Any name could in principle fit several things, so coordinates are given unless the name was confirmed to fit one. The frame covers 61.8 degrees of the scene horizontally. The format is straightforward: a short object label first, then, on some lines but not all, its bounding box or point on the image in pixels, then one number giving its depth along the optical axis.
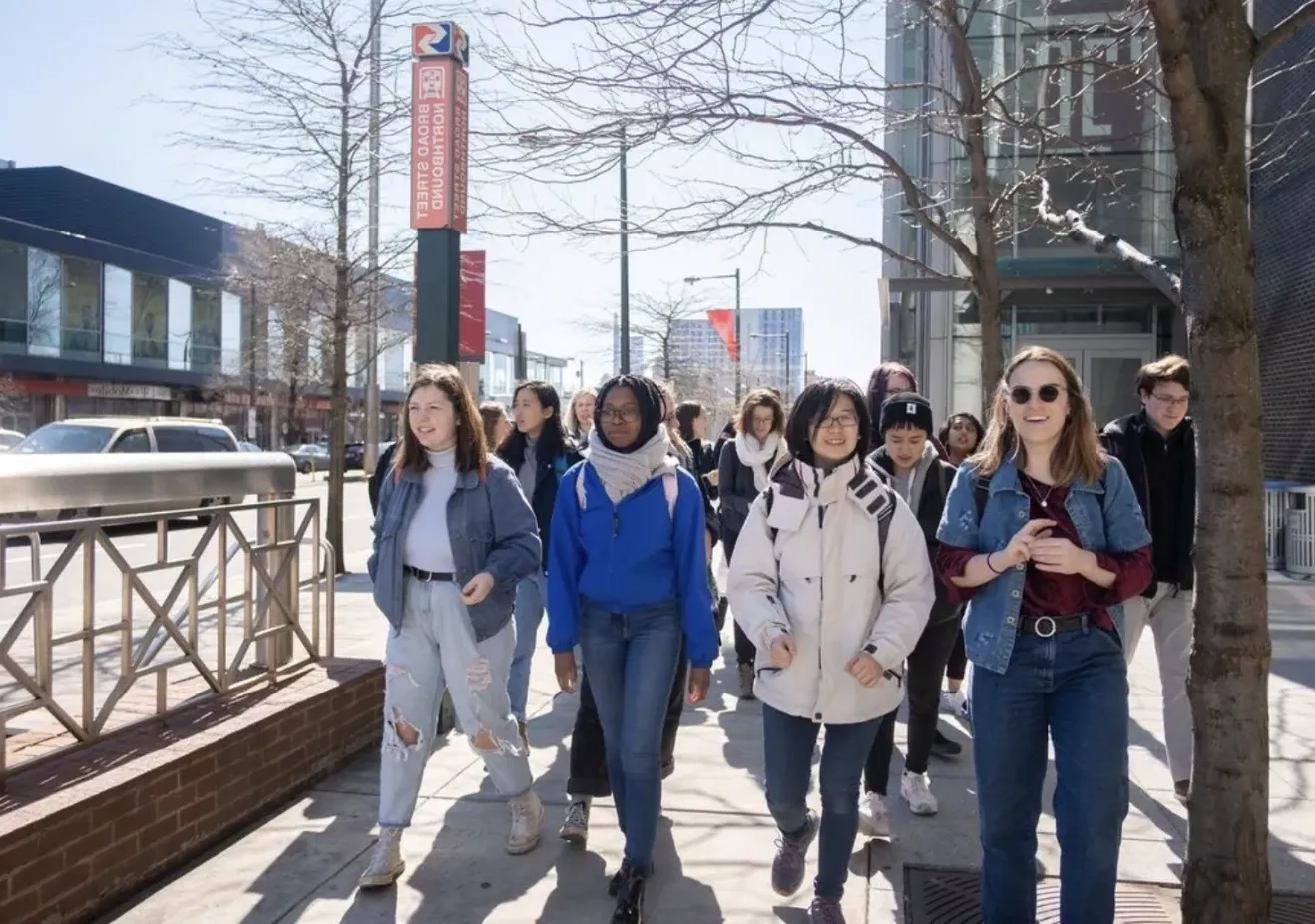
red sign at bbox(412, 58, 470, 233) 6.06
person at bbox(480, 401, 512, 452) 6.28
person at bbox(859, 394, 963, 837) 4.71
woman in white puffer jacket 3.44
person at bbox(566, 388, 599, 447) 7.00
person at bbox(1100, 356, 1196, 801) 4.50
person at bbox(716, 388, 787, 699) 6.56
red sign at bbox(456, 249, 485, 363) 9.32
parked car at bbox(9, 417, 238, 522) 17.91
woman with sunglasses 3.05
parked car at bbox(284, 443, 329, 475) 43.32
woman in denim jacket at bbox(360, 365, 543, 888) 4.05
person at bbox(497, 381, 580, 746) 5.77
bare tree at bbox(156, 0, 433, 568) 10.81
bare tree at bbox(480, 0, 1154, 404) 5.74
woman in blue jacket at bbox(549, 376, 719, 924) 3.75
